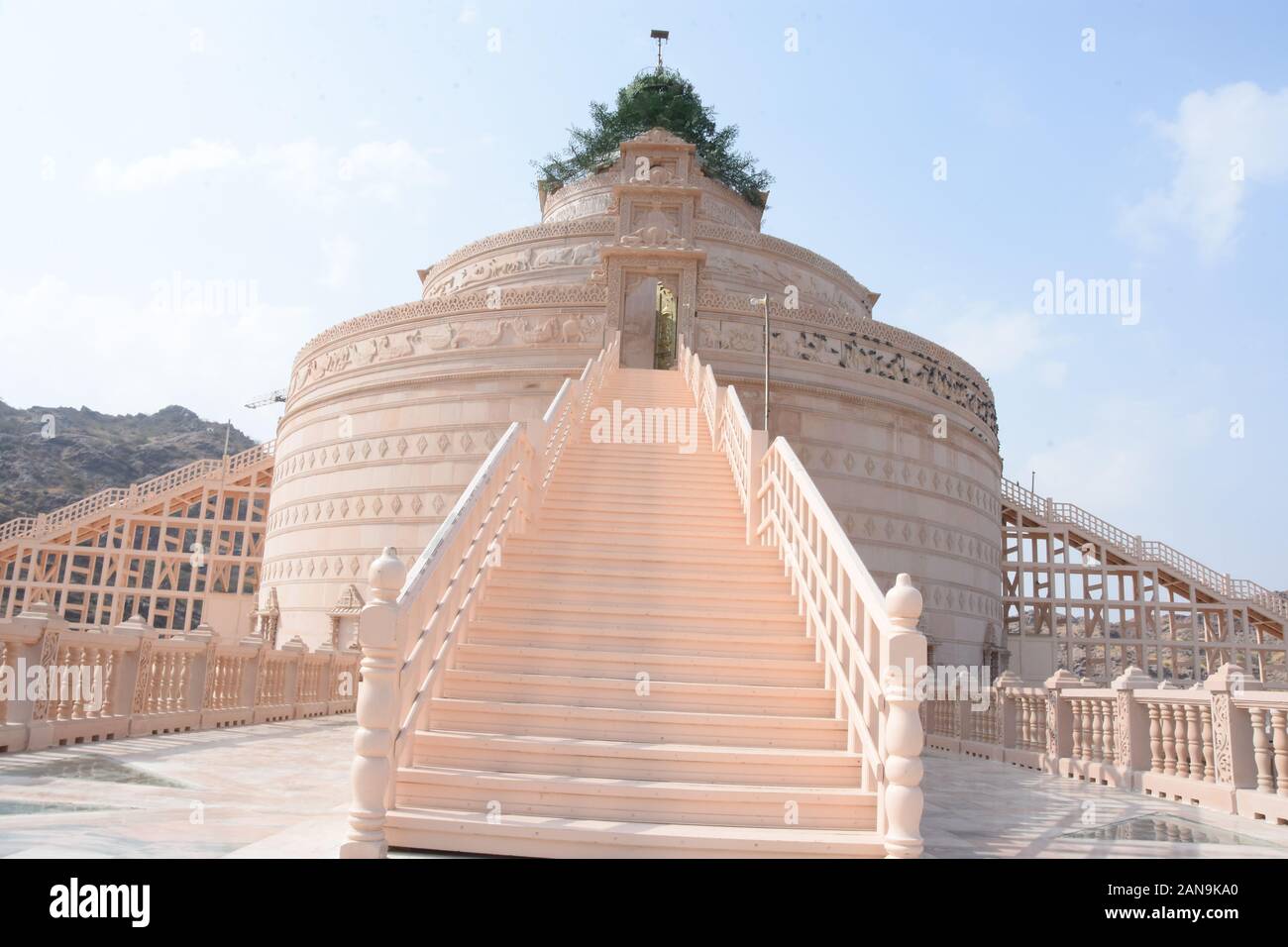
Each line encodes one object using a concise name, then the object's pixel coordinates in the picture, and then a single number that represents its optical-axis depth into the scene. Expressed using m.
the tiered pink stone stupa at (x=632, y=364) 20.77
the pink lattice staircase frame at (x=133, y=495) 29.19
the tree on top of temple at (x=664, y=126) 36.06
